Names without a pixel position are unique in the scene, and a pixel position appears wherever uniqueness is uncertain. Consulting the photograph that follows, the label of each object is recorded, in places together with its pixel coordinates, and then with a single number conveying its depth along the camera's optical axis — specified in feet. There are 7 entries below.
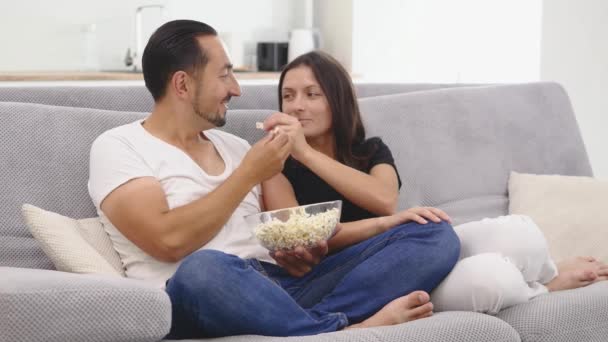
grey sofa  5.14
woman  6.85
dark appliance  19.29
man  5.96
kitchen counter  15.24
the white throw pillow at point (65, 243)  6.36
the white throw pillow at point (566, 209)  8.89
